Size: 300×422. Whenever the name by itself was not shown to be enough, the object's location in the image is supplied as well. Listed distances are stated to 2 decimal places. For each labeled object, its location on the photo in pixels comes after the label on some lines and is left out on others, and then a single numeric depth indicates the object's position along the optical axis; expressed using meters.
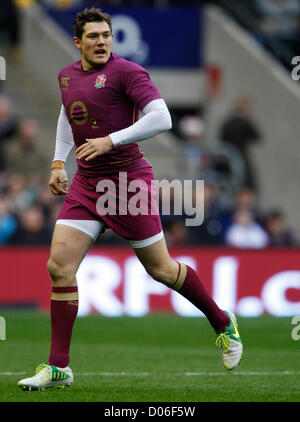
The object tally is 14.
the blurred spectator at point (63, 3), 19.51
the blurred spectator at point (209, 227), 14.21
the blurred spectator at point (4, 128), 15.26
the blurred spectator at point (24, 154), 15.35
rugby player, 7.02
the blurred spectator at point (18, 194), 14.62
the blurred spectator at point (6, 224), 14.04
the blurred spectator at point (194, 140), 17.12
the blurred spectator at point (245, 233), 14.65
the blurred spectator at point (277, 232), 14.94
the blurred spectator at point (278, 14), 20.36
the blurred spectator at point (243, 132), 16.83
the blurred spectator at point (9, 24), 20.36
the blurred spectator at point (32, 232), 13.80
